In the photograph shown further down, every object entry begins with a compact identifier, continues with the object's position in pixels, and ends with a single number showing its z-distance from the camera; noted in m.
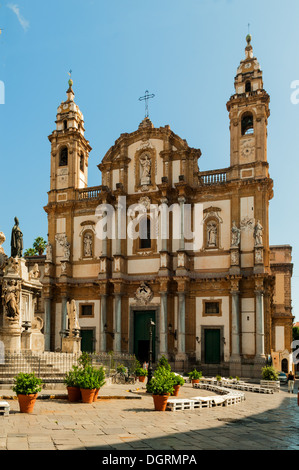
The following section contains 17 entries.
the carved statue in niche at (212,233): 33.85
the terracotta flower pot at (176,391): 18.02
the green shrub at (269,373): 26.08
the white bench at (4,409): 12.21
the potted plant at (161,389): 14.08
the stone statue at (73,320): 25.88
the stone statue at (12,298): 21.38
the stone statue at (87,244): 37.66
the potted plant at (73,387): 15.47
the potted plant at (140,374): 26.05
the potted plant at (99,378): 15.32
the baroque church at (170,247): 32.41
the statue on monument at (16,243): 22.94
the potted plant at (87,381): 15.21
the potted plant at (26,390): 12.90
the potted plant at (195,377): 24.17
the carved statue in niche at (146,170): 36.84
